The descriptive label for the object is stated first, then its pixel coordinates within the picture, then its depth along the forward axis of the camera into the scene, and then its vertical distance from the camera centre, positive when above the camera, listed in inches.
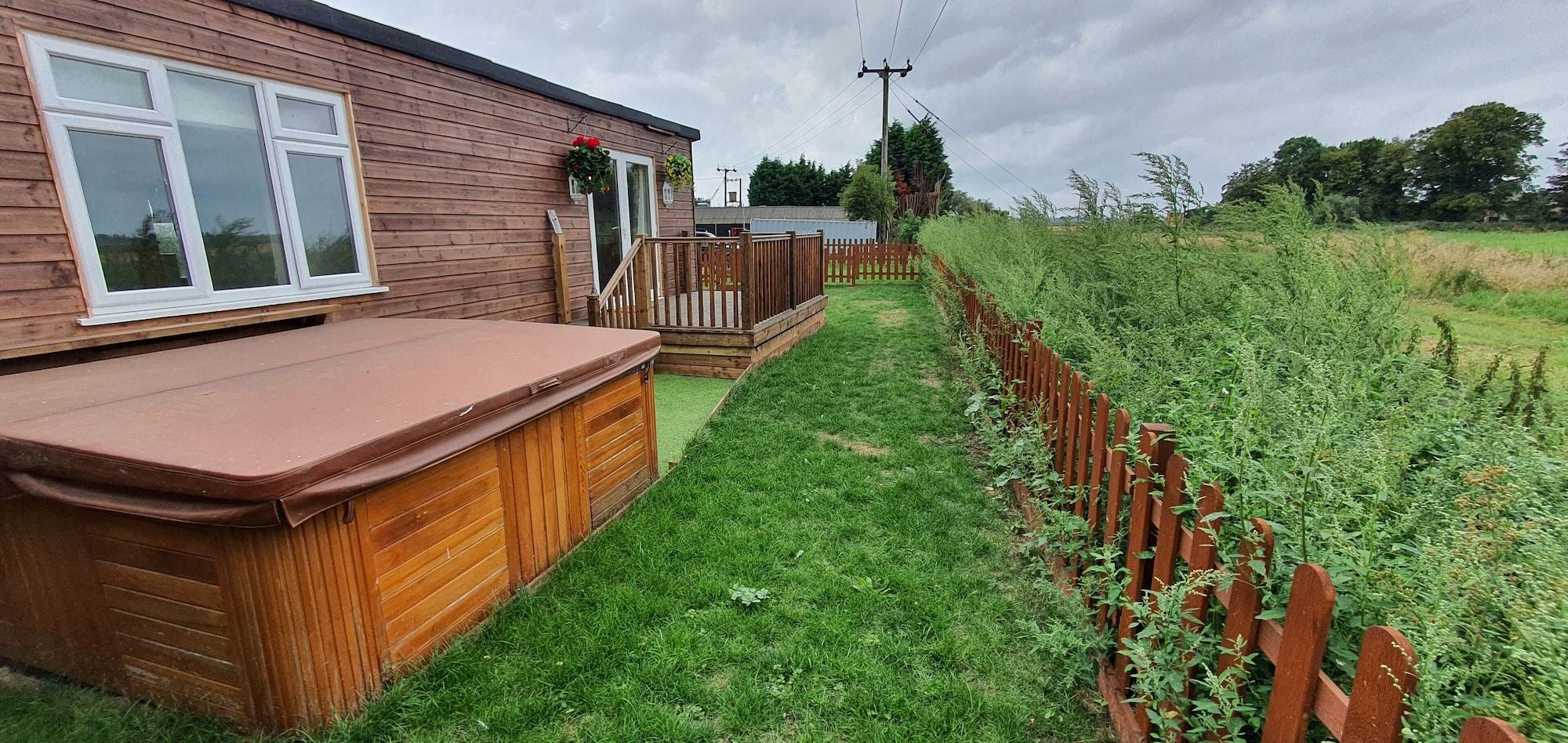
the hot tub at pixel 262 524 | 70.3 -34.4
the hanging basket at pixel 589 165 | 263.7 +30.4
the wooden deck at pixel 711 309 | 250.4 -28.3
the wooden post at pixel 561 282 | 261.7 -17.3
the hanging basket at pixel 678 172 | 339.3 +35.2
